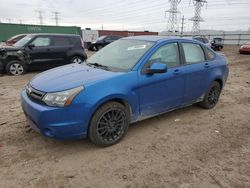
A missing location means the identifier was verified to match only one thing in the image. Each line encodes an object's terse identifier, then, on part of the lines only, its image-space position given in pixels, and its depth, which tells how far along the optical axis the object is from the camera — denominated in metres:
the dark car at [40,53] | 9.12
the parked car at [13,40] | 11.54
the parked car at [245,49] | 20.46
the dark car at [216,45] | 25.90
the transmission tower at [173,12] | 54.12
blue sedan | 3.09
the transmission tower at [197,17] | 51.56
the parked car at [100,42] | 21.56
